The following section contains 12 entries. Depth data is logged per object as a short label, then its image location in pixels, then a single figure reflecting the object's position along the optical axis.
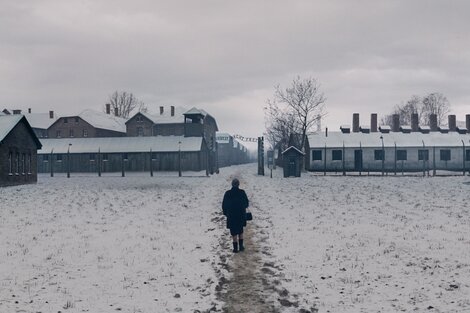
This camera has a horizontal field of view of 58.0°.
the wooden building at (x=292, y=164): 43.53
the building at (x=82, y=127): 69.06
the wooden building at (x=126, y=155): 51.78
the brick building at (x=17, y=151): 32.41
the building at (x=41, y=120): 73.88
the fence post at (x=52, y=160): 51.73
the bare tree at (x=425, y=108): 98.00
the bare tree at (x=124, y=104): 97.92
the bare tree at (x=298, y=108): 58.62
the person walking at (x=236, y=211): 10.38
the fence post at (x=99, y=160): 50.47
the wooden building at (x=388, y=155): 52.59
